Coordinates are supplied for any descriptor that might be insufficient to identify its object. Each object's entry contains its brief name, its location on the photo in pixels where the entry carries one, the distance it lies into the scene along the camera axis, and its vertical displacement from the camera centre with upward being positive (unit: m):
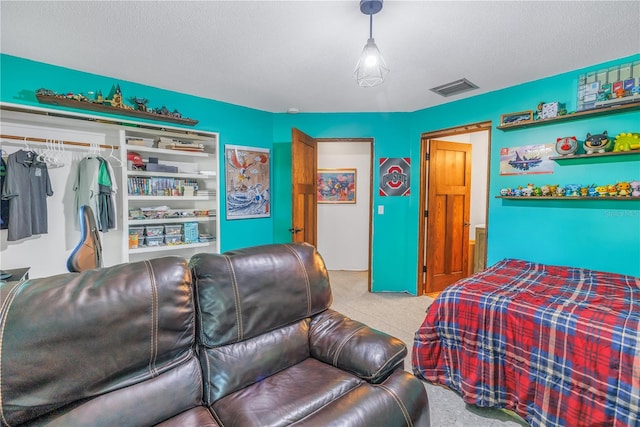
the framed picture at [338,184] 5.20 +0.28
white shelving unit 2.78 +0.10
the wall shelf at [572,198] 2.27 +0.02
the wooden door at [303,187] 3.24 +0.15
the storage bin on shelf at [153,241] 2.90 -0.40
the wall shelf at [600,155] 2.24 +0.36
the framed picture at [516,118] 2.77 +0.80
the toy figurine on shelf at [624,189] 2.24 +0.09
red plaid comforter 1.49 -0.85
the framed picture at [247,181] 3.57 +0.23
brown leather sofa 1.02 -0.66
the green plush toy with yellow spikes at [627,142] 2.21 +0.44
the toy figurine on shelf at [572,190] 2.52 +0.09
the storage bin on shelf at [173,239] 3.02 -0.40
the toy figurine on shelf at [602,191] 2.34 +0.07
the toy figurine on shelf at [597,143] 2.34 +0.46
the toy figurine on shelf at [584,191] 2.45 +0.08
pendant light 1.62 +0.84
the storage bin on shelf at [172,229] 3.03 -0.30
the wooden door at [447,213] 3.88 -0.17
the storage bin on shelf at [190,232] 3.12 -0.34
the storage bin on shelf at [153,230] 2.90 -0.30
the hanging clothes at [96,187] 2.58 +0.11
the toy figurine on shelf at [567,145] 2.50 +0.46
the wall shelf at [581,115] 2.23 +0.71
